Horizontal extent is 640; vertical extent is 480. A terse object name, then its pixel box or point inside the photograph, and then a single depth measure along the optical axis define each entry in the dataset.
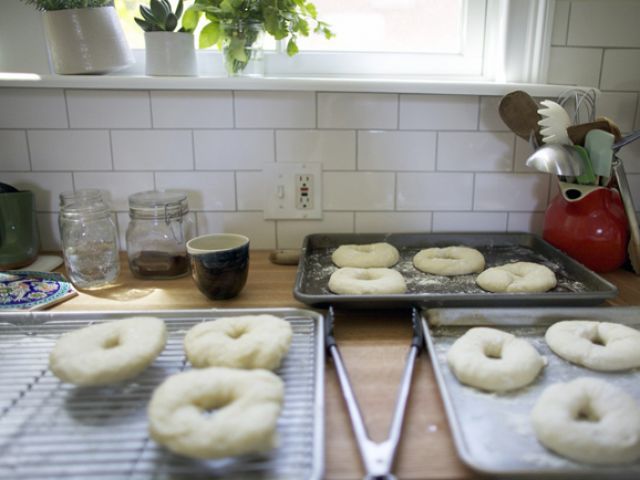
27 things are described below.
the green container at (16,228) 0.98
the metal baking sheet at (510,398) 0.48
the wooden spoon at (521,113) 0.99
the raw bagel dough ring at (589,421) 0.48
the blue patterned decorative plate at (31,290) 0.82
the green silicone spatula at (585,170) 0.90
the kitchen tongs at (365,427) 0.48
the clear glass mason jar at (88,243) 0.93
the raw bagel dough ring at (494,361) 0.60
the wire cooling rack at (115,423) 0.47
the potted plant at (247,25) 0.96
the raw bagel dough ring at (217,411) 0.47
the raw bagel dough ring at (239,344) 0.61
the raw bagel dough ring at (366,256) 0.97
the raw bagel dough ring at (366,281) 0.82
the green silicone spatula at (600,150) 0.88
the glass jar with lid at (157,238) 0.97
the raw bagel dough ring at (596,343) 0.64
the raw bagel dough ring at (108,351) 0.58
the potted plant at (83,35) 0.96
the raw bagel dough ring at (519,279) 0.85
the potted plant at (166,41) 0.99
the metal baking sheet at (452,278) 0.78
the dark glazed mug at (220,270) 0.81
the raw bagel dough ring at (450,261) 0.94
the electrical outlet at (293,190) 1.08
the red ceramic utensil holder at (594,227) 0.94
